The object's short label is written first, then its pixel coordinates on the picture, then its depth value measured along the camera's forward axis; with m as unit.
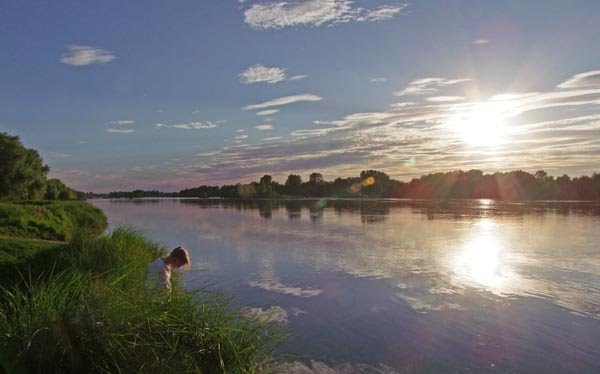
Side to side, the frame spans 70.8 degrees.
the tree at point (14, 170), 50.03
